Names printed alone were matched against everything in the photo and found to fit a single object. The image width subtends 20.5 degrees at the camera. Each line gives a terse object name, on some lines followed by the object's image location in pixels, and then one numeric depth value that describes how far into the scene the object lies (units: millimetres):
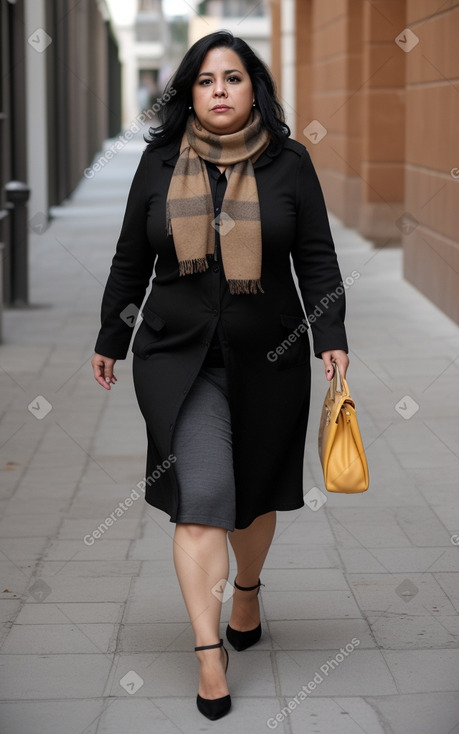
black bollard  11234
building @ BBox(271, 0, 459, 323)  10422
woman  3418
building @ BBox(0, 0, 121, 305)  11656
